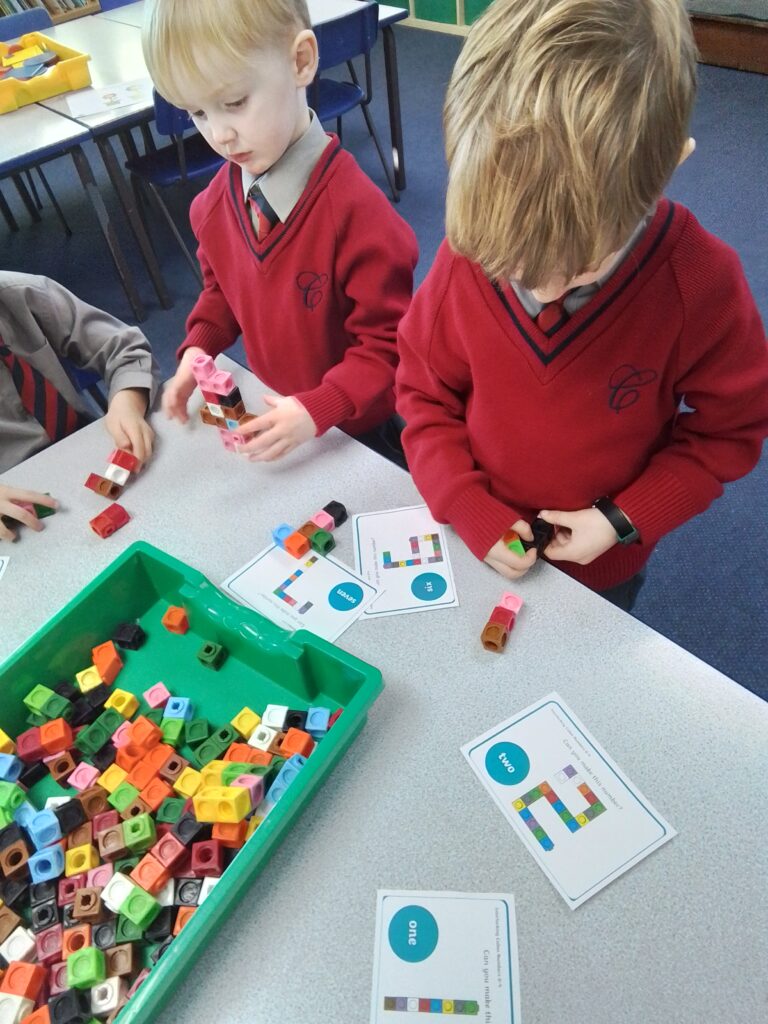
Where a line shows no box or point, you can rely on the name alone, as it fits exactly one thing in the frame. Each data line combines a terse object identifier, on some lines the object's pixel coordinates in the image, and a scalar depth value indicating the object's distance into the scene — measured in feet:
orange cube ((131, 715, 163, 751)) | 2.50
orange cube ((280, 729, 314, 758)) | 2.38
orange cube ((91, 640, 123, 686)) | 2.77
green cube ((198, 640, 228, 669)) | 2.74
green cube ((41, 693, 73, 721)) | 2.64
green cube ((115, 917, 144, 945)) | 2.07
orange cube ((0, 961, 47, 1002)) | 2.00
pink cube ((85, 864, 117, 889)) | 2.21
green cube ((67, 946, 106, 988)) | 1.99
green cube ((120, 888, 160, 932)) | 2.06
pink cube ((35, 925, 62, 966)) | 2.10
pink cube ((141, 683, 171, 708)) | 2.66
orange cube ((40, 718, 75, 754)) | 2.53
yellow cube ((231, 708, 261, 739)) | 2.52
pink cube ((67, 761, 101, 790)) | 2.48
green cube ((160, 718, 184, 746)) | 2.53
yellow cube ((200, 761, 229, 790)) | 2.31
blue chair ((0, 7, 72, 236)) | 9.71
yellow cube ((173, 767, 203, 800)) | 2.36
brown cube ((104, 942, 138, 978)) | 2.03
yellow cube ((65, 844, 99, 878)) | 2.25
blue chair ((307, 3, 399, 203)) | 8.43
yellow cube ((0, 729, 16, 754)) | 2.58
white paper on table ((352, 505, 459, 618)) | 2.79
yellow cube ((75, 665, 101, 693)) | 2.74
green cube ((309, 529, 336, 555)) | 2.98
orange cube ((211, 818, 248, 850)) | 2.19
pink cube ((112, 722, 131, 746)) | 2.55
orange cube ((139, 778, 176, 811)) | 2.36
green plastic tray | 2.41
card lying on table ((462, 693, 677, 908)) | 2.07
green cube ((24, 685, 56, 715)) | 2.64
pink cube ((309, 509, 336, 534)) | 3.06
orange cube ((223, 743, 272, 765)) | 2.40
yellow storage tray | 7.84
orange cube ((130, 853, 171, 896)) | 2.13
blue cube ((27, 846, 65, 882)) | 2.25
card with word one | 1.88
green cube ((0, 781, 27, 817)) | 2.40
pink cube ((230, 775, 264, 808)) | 2.25
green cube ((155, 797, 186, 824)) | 2.32
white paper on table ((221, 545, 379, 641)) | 2.79
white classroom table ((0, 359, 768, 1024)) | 1.90
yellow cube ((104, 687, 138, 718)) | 2.64
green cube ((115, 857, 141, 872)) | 2.23
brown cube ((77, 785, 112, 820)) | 2.39
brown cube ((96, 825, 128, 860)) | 2.25
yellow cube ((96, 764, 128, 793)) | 2.45
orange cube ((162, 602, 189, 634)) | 2.87
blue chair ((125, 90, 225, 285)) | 7.97
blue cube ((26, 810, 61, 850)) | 2.32
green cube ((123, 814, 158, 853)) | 2.24
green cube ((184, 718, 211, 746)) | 2.54
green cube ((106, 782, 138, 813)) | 2.36
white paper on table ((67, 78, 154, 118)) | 7.75
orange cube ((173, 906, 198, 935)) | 2.08
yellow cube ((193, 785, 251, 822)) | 2.19
